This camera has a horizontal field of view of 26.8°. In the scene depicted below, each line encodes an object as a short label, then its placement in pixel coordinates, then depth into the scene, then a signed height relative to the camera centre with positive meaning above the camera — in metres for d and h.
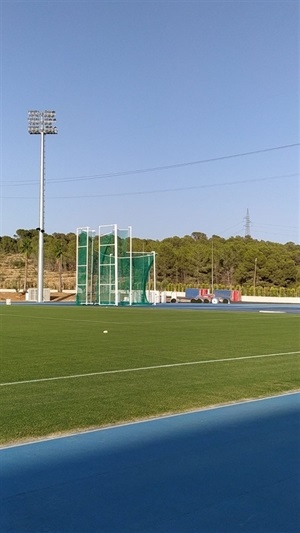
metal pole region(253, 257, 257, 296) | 82.00 +0.98
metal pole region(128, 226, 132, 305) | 45.56 +0.86
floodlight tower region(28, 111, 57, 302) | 57.07 +14.53
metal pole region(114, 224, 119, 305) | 44.09 +0.68
